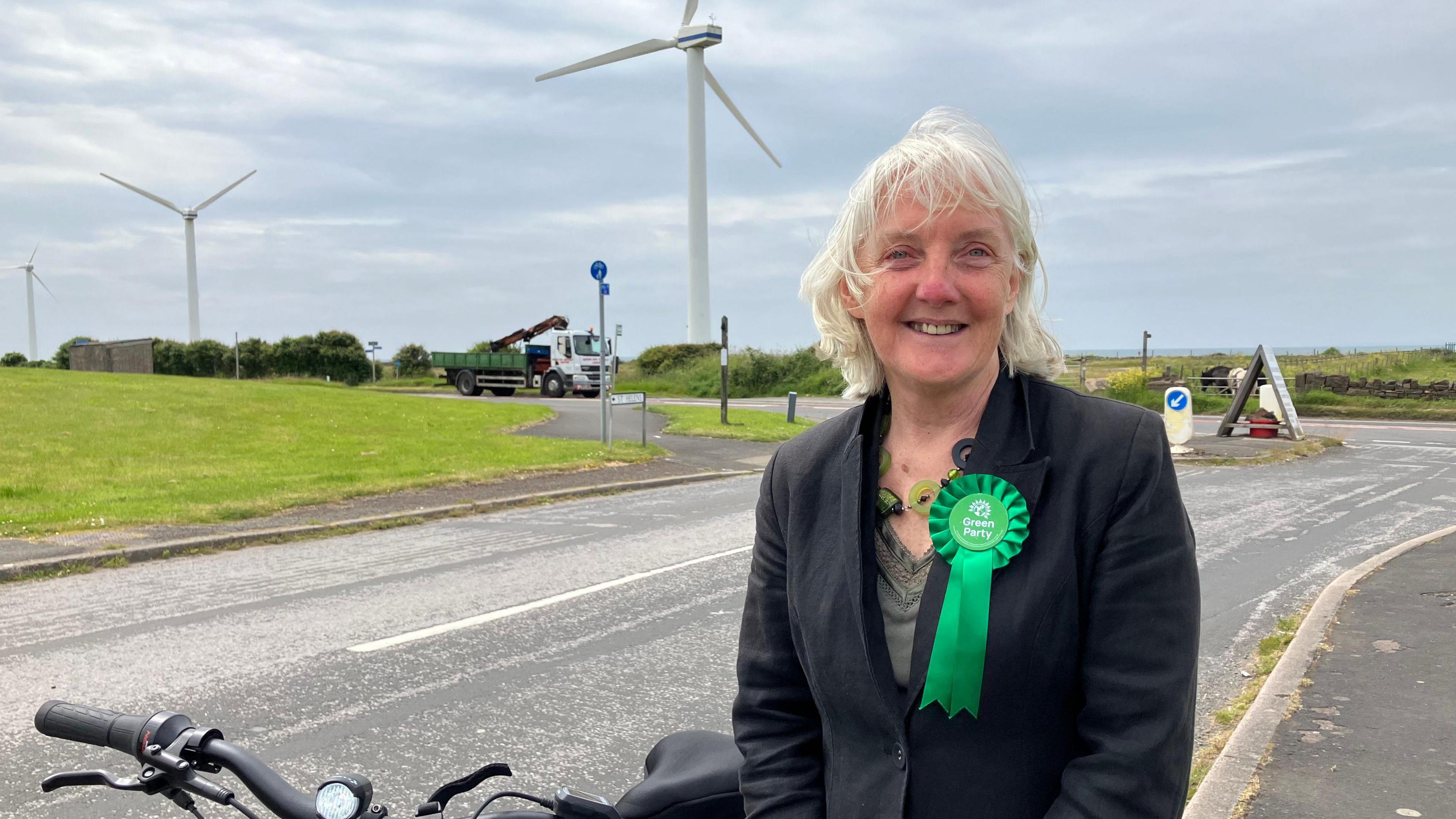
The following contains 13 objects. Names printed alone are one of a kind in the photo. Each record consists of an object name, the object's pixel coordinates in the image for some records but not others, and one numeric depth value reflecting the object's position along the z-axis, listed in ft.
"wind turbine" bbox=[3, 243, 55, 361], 189.67
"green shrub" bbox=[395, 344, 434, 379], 193.67
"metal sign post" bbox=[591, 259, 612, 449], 55.67
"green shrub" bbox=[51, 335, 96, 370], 194.49
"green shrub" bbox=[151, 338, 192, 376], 180.65
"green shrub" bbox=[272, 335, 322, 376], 183.62
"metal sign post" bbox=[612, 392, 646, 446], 58.08
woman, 5.29
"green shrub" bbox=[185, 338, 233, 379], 179.93
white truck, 131.13
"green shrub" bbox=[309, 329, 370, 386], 183.32
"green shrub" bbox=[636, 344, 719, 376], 167.84
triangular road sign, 68.13
